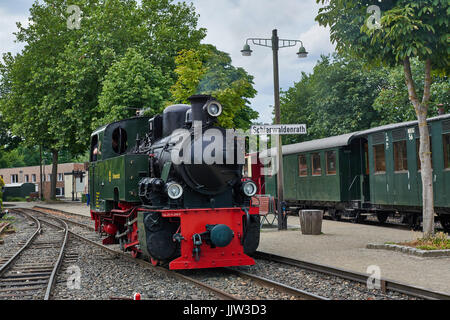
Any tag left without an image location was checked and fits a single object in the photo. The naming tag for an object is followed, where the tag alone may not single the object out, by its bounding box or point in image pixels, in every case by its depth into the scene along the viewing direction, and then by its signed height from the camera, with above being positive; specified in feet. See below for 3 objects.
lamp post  47.26 +10.80
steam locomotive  26.37 -0.27
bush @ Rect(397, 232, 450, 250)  29.55 -3.65
